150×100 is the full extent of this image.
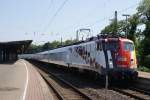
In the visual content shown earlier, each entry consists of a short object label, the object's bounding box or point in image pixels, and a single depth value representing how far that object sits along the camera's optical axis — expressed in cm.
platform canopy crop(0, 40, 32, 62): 4289
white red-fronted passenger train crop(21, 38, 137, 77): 1452
